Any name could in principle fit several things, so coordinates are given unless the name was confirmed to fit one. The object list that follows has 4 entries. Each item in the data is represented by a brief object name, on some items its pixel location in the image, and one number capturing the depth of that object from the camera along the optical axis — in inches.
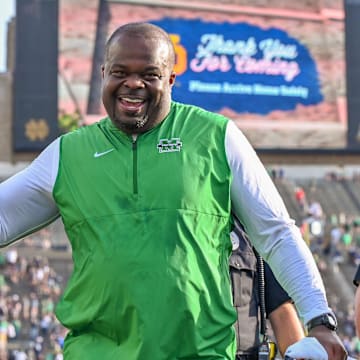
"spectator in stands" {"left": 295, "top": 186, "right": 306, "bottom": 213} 2694.4
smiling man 198.5
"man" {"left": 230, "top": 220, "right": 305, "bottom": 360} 271.1
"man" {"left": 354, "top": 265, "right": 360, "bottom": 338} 285.0
